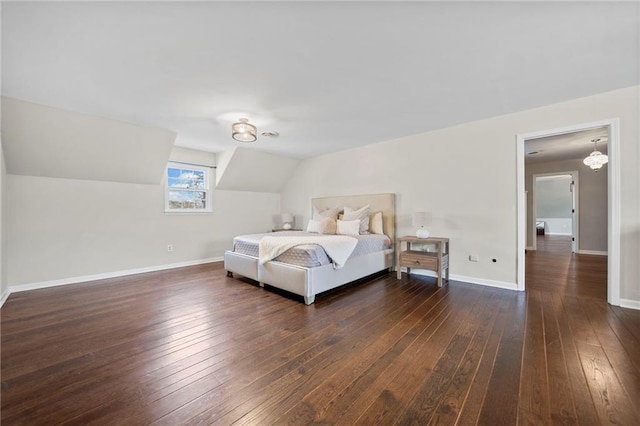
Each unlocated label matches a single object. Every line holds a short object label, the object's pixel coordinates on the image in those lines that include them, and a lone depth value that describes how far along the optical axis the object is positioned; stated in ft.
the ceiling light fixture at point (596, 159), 14.90
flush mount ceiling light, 10.53
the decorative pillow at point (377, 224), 14.03
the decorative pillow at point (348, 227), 13.50
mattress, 9.50
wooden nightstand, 11.17
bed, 9.39
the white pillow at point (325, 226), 14.62
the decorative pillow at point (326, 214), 15.75
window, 15.52
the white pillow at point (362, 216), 14.11
